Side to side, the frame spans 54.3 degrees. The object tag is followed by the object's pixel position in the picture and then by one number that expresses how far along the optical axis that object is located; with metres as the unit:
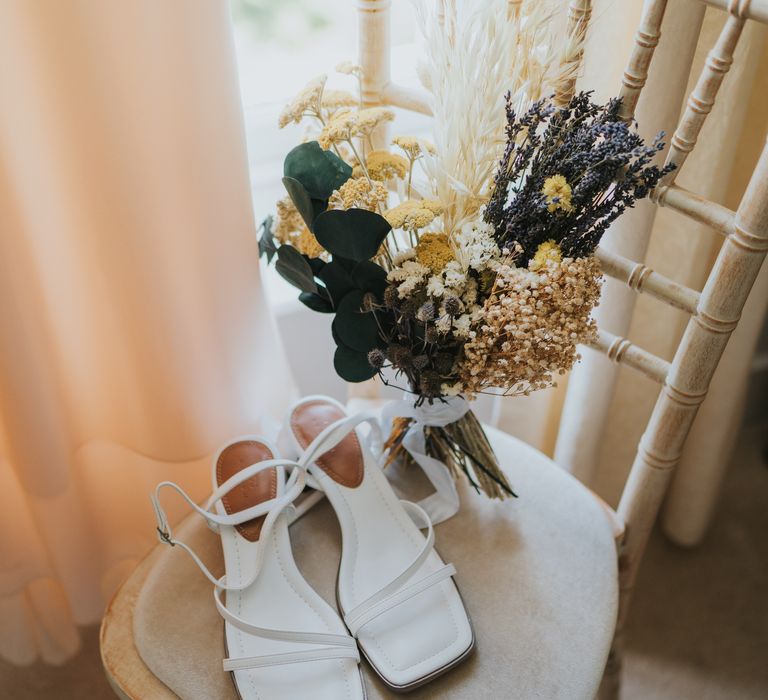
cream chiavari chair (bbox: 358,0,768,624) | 0.63
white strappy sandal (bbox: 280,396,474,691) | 0.69
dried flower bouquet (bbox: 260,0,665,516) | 0.62
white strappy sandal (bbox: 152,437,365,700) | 0.67
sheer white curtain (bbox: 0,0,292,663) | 0.70
